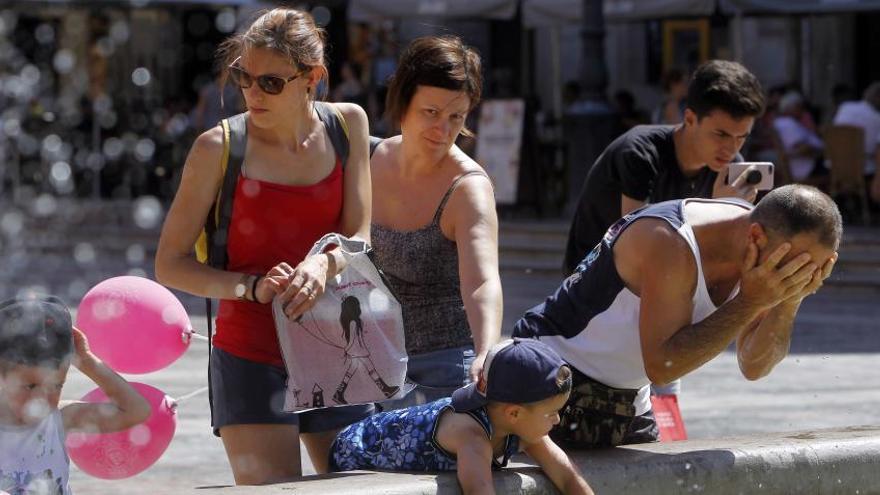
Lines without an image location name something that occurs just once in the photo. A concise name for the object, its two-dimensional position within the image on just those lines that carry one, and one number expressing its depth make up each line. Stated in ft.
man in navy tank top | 25.90
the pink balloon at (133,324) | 29.27
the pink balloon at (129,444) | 27.09
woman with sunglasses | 26.68
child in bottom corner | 24.09
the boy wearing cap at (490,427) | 25.68
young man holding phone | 33.88
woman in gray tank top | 28.71
